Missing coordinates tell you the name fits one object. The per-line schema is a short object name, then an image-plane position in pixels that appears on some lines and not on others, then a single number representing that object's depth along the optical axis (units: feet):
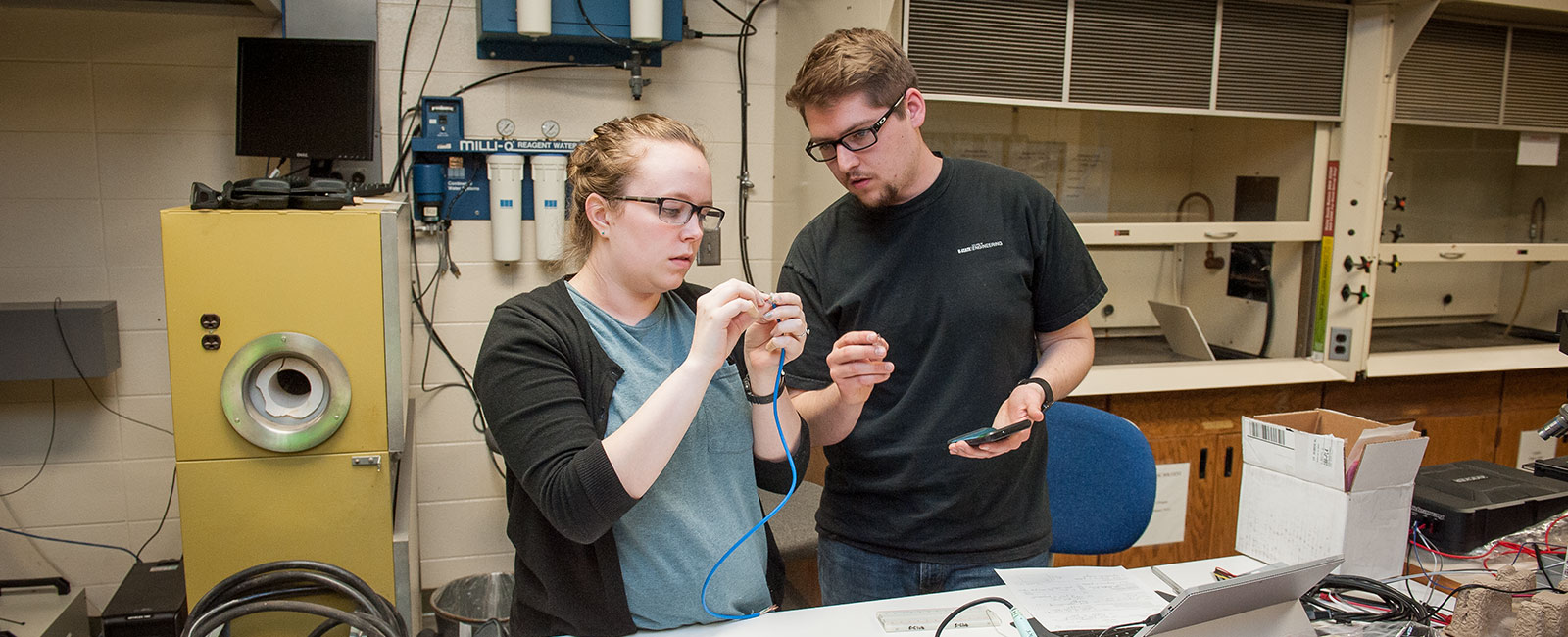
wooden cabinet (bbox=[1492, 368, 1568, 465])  10.82
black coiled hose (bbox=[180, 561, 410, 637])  6.46
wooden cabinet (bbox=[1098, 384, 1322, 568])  9.34
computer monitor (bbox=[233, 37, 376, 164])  7.97
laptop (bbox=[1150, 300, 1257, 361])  9.80
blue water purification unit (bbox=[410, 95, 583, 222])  8.77
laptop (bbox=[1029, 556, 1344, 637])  3.64
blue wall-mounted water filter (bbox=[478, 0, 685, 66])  8.43
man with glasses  5.03
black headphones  6.52
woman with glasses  3.73
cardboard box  4.87
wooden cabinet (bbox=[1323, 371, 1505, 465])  10.24
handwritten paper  4.31
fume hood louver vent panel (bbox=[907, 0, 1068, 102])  8.34
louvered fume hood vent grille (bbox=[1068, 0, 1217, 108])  8.89
